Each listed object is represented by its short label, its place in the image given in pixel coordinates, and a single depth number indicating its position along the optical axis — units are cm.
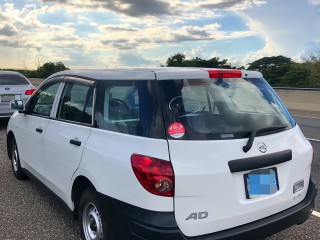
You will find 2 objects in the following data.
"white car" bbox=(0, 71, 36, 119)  775
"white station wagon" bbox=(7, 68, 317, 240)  194
